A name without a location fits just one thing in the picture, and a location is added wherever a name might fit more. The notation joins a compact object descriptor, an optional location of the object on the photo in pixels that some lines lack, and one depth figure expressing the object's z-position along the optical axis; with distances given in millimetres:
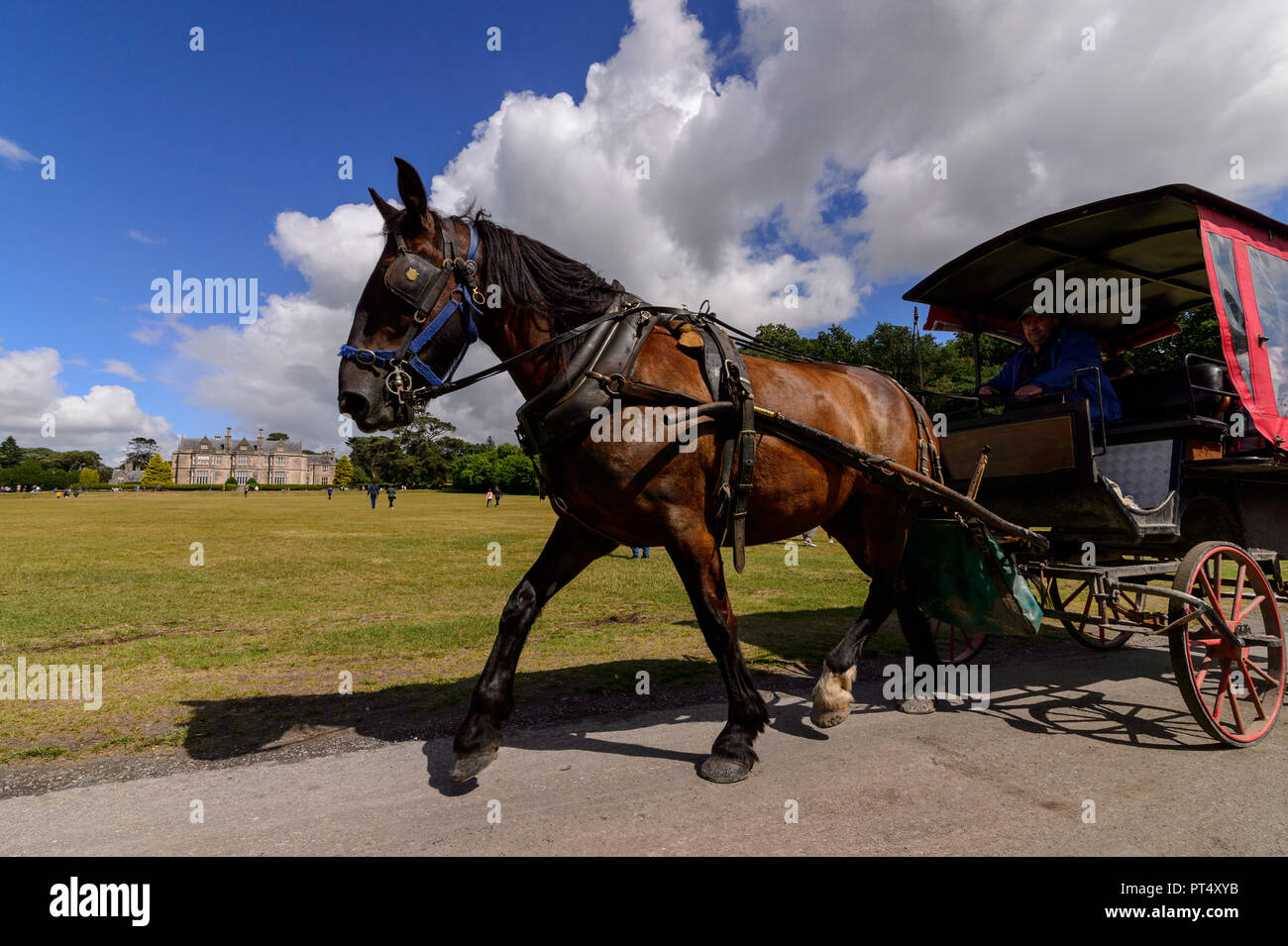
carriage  4488
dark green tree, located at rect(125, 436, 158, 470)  177462
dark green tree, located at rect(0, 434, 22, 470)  142000
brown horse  3436
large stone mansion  158500
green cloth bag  4531
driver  5121
